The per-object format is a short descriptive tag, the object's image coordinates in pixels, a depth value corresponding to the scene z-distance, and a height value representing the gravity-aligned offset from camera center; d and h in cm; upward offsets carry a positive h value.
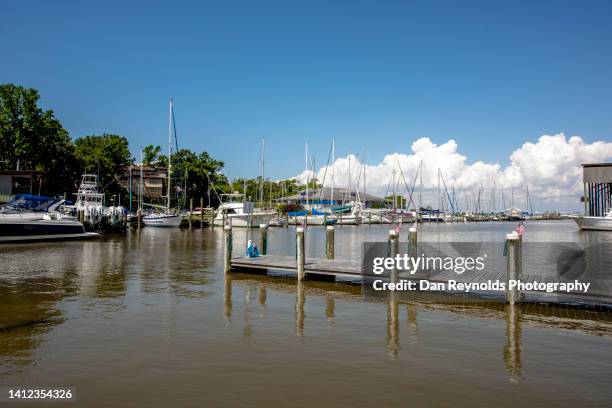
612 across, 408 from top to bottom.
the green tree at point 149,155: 11162 +1286
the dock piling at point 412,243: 1753 -125
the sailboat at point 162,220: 7081 -158
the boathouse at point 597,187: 6469 +337
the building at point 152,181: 10431 +651
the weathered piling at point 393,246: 1556 -123
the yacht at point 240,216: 7412 -101
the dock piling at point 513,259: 1326 -139
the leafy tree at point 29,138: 6425 +1003
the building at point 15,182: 5953 +351
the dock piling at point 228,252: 2069 -189
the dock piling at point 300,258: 1834 -191
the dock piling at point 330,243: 2244 -159
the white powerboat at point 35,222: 3903 -109
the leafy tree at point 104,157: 8019 +934
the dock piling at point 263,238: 2504 -152
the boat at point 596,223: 6506 -187
